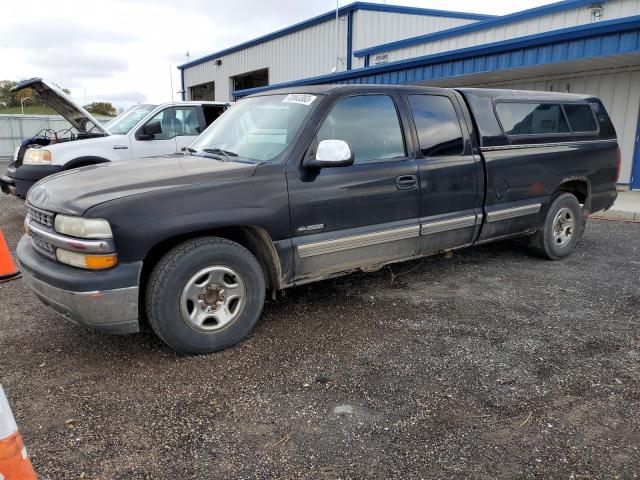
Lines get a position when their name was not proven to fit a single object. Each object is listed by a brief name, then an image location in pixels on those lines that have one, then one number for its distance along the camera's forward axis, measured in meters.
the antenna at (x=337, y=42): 18.23
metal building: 9.51
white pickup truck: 7.25
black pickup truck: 3.11
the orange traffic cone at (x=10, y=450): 1.68
